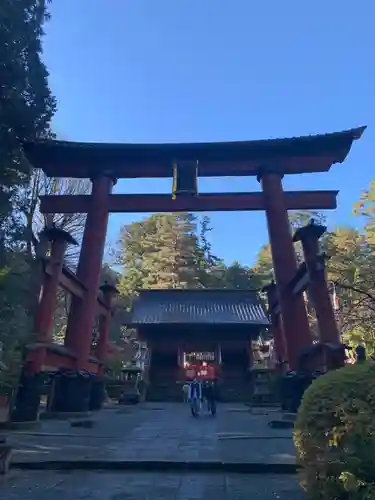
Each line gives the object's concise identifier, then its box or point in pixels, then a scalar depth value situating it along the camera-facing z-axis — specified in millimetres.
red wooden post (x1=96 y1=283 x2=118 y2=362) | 13914
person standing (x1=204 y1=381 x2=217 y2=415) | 13047
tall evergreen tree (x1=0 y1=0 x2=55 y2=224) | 9164
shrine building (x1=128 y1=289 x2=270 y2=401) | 22406
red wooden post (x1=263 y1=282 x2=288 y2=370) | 14393
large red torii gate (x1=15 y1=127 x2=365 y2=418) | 11719
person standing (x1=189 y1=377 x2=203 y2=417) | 12623
